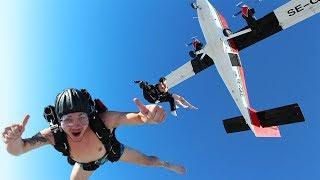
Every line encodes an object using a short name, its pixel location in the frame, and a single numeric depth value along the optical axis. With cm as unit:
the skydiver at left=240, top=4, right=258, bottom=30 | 774
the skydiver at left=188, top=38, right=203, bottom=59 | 936
